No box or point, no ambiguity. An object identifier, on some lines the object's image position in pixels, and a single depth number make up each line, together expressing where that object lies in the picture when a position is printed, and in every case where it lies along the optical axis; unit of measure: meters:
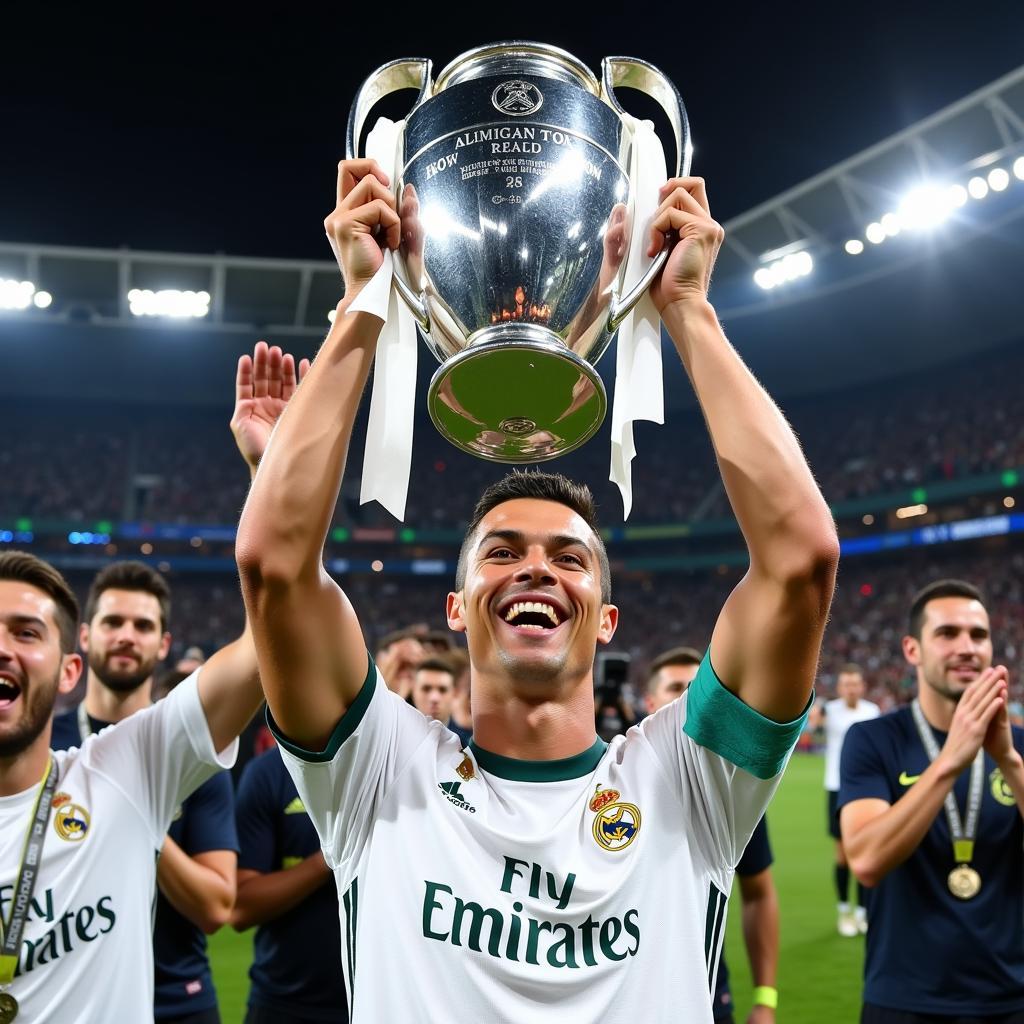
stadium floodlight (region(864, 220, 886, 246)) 19.48
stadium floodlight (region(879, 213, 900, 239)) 19.08
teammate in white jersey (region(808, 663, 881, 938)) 7.53
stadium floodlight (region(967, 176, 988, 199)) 17.86
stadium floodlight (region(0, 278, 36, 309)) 21.80
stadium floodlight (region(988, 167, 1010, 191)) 17.55
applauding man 2.91
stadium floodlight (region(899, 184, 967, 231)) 18.26
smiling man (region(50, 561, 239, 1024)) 3.00
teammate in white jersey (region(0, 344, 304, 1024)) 2.29
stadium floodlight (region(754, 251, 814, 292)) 20.84
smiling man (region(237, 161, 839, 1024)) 1.56
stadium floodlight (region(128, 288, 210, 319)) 22.69
